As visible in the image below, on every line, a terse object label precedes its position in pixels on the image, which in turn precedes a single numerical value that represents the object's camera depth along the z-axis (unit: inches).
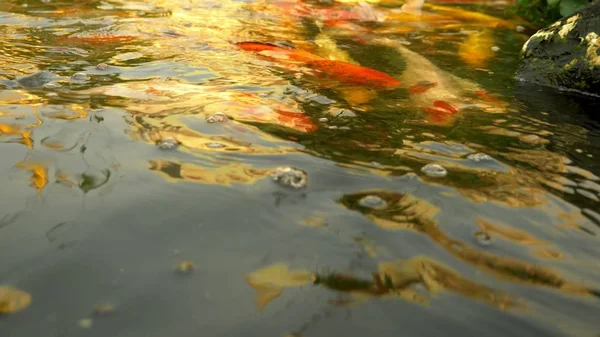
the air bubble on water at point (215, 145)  27.9
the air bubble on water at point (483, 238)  22.7
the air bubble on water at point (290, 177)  25.4
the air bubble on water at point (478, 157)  28.0
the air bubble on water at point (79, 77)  36.1
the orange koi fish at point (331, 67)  39.0
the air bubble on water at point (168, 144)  27.5
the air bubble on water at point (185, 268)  21.0
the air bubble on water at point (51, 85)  34.5
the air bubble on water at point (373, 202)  24.3
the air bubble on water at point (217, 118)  30.3
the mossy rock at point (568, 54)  39.3
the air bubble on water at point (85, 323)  19.2
